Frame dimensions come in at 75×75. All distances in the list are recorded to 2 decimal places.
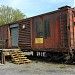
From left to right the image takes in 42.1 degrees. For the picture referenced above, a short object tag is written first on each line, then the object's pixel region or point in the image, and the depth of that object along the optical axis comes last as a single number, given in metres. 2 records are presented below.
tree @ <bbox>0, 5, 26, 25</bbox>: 24.86
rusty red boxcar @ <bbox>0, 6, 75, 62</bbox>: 6.74
